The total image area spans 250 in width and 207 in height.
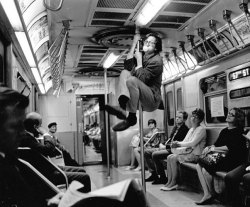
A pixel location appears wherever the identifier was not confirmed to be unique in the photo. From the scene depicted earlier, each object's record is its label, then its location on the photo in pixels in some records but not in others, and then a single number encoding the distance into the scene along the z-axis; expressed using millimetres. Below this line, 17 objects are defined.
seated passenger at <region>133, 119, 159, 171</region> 7625
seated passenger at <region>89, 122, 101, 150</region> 13856
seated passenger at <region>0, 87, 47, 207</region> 1439
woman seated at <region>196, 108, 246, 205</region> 4195
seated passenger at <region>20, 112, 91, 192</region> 3473
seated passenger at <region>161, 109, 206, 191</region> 5293
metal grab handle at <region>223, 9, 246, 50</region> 3944
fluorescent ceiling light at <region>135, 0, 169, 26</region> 3361
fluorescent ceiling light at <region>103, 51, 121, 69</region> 6133
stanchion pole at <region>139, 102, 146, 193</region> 2678
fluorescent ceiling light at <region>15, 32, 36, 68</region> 3253
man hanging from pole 2602
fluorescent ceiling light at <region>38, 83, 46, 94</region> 7539
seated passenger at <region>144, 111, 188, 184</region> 5969
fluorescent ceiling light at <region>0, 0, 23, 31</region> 2395
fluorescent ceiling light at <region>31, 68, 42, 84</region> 5531
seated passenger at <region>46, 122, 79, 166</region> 6094
